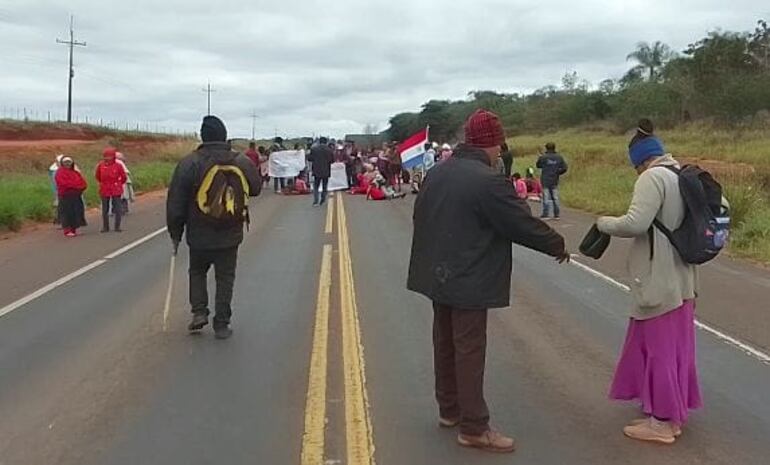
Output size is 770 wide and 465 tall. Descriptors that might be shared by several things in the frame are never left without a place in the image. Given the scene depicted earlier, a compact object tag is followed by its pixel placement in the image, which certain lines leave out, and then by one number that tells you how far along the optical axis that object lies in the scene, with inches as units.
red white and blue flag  1123.3
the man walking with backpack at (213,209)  320.5
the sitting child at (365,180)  1201.4
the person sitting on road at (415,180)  1220.5
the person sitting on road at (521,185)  931.1
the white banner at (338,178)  1295.5
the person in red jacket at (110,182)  700.7
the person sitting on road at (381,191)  1124.5
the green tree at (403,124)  3879.9
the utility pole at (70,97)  3385.8
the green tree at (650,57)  4265.5
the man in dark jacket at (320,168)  1016.2
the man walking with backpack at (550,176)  794.8
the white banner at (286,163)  1326.3
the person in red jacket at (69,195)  698.8
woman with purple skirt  215.9
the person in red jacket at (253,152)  1205.4
